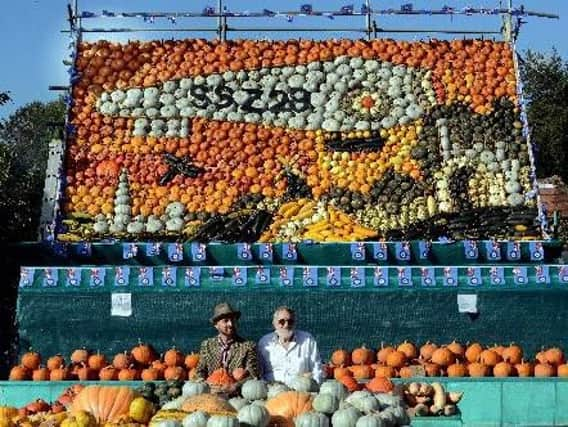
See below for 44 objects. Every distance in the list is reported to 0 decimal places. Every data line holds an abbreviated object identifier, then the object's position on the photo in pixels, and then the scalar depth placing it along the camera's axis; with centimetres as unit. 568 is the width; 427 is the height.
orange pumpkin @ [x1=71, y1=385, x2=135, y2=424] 861
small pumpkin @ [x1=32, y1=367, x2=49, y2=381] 1430
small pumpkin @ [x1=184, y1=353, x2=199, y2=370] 1448
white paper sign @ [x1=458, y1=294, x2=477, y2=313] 1539
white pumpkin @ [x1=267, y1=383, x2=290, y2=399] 858
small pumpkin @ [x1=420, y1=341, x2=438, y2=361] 1463
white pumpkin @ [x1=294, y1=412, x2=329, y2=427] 767
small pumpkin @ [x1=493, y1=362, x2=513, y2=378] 1407
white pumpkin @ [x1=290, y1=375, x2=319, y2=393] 894
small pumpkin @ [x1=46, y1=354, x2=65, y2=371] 1462
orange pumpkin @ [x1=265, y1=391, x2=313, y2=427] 797
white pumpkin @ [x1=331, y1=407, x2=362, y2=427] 773
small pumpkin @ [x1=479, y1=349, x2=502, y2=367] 1437
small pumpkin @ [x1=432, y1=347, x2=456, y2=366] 1429
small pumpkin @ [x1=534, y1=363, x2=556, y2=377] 1406
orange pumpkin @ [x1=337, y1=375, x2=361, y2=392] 1160
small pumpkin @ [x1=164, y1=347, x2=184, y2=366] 1455
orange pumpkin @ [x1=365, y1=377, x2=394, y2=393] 1175
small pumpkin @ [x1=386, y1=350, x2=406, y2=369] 1440
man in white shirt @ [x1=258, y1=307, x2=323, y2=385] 1030
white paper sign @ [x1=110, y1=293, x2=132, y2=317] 1533
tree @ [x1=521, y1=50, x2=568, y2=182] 3994
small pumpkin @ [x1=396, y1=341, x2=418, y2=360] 1475
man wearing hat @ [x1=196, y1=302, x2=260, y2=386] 1034
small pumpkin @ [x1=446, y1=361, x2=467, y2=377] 1404
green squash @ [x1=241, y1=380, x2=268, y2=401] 882
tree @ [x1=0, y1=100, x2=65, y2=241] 2306
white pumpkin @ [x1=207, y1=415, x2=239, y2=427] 732
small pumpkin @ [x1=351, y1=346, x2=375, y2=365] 1468
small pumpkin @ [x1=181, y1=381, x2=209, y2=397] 866
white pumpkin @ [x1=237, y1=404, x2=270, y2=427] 761
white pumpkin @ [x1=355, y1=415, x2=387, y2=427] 755
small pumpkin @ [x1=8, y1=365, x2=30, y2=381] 1448
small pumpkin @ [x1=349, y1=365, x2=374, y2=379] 1401
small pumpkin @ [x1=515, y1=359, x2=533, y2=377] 1408
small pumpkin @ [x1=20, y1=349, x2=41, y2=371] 1478
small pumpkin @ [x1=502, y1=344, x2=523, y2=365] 1455
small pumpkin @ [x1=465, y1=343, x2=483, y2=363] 1455
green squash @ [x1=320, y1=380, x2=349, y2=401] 853
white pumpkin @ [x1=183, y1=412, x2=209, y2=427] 741
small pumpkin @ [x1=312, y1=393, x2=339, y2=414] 806
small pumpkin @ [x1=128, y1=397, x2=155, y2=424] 855
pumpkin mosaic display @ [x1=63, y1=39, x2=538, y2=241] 2069
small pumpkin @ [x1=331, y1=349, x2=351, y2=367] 1462
